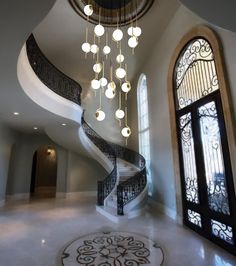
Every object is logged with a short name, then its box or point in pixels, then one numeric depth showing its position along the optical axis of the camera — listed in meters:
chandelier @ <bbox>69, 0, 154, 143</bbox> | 3.95
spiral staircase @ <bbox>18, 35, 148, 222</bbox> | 4.35
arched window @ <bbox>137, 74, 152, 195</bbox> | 7.51
